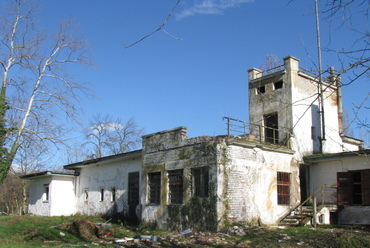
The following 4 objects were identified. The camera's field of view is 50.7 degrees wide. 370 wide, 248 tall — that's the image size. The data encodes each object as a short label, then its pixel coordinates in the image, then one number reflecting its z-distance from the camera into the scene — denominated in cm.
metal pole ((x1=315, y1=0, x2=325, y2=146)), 2314
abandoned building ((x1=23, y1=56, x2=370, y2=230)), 1756
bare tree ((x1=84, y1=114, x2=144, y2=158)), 4862
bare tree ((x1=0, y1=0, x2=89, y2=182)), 2291
